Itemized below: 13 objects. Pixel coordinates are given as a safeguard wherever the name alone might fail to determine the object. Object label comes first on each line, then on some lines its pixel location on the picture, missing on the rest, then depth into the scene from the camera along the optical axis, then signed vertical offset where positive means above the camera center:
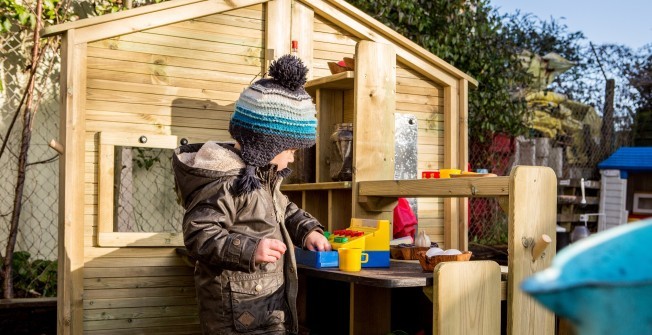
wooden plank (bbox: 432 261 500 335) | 2.90 -0.48
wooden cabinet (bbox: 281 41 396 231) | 4.05 +0.22
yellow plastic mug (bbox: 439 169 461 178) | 3.67 -0.01
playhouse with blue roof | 9.98 -0.18
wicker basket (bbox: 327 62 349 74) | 4.60 +0.61
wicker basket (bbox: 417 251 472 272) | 3.15 -0.36
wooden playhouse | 4.17 +0.35
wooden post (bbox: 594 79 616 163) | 11.16 +0.78
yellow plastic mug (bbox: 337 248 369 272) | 3.32 -0.38
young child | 3.05 -0.16
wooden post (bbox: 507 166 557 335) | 3.00 -0.23
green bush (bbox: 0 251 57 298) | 6.21 -0.88
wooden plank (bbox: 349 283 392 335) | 4.05 -0.74
